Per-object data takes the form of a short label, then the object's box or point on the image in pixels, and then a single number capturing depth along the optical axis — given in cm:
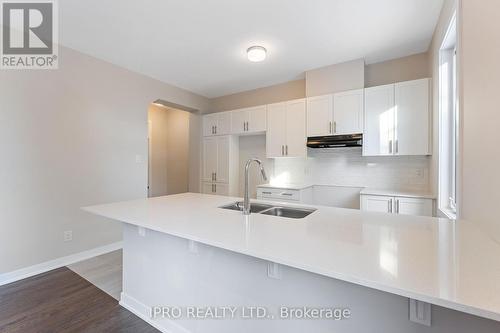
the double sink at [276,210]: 183
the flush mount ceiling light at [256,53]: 279
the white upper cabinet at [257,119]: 396
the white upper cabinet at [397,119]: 277
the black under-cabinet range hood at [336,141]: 310
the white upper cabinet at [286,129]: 358
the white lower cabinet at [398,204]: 255
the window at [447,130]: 221
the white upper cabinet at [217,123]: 440
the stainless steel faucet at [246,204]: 160
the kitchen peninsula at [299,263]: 73
